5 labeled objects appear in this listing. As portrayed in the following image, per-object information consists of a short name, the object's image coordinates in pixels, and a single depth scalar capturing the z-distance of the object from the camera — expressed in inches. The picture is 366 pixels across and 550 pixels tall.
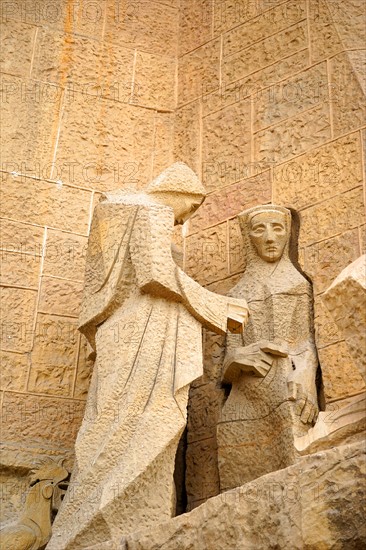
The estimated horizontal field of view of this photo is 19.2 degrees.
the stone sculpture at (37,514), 201.0
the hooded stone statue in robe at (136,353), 180.9
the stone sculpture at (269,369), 210.1
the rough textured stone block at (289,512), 135.6
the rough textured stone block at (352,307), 130.4
